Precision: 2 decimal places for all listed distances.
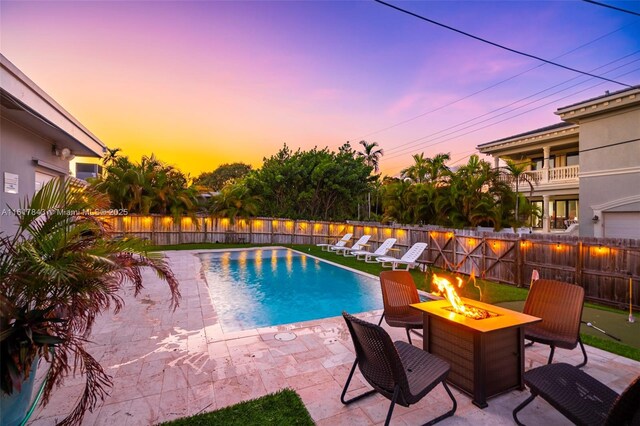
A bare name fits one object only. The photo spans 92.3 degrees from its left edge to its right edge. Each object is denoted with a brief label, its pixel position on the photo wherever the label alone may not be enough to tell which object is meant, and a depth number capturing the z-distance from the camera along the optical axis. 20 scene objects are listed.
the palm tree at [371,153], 28.84
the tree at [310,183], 22.45
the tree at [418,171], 16.19
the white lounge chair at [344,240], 15.98
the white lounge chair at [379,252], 12.72
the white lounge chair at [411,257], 10.81
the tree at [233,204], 18.72
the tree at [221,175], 40.62
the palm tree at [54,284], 2.19
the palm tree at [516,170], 13.38
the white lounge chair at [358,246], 14.66
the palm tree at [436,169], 14.67
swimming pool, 7.12
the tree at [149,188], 15.62
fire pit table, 2.99
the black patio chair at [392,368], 2.43
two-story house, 13.21
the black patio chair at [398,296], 4.38
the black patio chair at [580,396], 1.80
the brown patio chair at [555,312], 3.54
